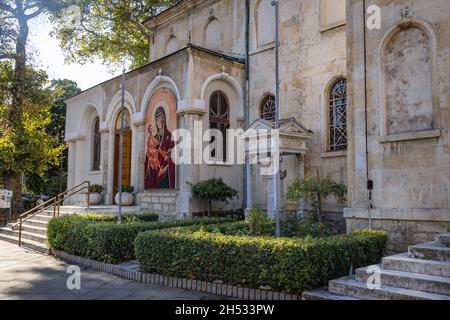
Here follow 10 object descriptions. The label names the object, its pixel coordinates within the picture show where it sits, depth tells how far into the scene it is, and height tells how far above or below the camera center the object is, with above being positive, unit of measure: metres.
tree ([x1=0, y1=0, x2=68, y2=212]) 21.72 +4.87
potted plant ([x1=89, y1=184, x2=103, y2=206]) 18.70 -0.25
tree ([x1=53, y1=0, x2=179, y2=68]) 25.42 +9.91
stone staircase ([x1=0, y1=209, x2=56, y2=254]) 13.61 -1.60
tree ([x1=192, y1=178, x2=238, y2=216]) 14.12 -0.04
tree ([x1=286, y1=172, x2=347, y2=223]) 11.62 +0.03
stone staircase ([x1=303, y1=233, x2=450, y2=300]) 5.81 -1.30
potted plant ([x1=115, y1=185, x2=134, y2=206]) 16.84 -0.26
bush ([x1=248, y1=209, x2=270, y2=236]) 8.85 -0.69
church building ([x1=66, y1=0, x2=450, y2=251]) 8.66 +2.58
